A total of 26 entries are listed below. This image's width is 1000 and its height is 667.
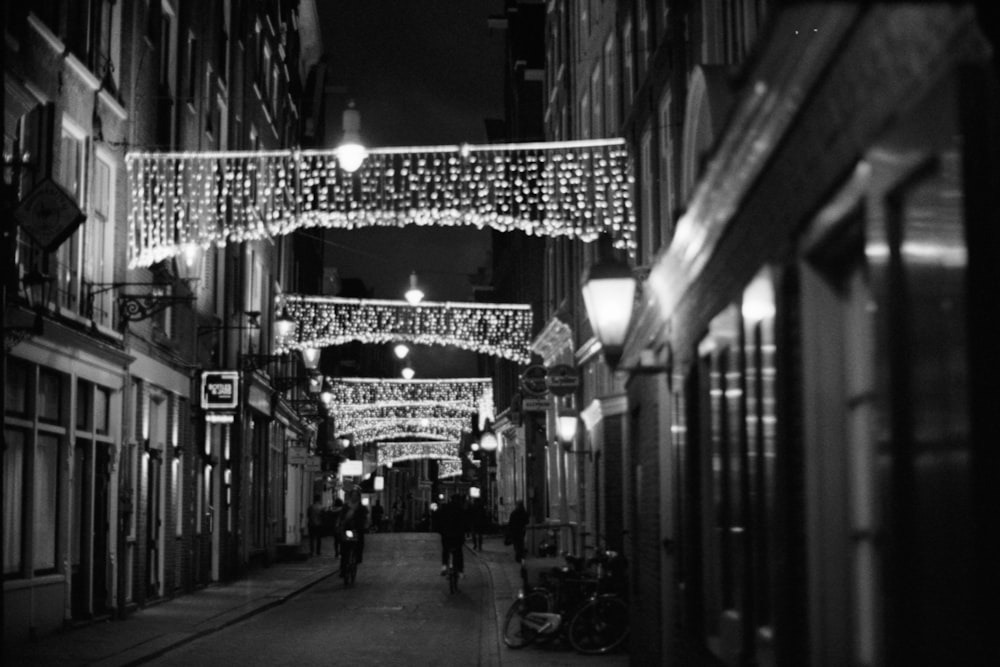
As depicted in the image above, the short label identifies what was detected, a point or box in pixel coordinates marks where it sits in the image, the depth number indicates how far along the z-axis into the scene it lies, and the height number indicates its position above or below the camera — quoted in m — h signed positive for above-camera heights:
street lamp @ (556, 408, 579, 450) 28.84 +1.37
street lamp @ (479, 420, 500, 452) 49.06 +1.87
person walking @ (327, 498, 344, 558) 43.75 -0.50
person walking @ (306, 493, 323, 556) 45.94 -0.78
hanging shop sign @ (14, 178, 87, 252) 15.44 +3.03
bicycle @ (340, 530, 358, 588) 31.19 -1.26
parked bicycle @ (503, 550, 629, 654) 16.81 -1.33
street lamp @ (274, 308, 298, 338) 33.09 +3.92
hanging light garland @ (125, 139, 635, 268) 19.36 +4.12
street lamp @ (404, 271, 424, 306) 35.53 +4.96
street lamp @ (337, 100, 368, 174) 17.19 +4.20
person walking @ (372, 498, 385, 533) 71.37 -0.76
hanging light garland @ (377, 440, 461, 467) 98.25 +3.24
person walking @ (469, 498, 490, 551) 50.16 -0.98
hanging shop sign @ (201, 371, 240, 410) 27.80 +2.08
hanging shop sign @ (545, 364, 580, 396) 26.73 +2.10
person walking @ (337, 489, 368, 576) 31.34 -0.59
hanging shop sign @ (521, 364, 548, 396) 32.00 +2.46
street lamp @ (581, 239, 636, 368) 11.09 +1.45
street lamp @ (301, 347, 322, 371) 41.66 +4.06
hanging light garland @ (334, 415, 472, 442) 70.19 +3.67
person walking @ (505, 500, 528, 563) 37.72 -0.72
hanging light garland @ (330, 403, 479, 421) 67.25 +4.08
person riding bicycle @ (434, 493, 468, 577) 29.81 -0.62
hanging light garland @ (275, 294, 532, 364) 38.50 +4.73
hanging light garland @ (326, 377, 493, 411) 59.34 +4.52
